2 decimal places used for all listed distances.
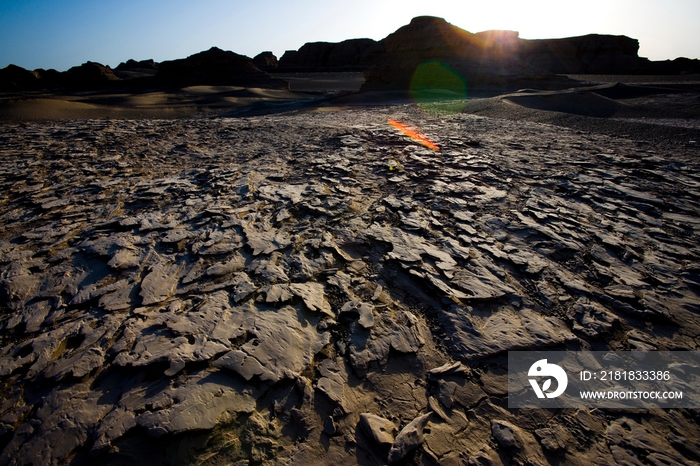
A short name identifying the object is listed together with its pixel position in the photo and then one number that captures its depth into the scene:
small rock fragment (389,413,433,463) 1.13
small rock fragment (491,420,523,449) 1.18
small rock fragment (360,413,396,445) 1.18
